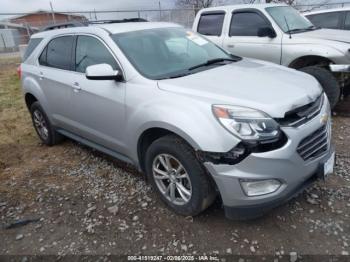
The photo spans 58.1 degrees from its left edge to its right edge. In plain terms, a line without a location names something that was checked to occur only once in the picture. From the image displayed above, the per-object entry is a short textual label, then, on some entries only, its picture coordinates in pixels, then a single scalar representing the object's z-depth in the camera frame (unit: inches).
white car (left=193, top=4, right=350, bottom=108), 195.8
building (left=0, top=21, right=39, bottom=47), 888.3
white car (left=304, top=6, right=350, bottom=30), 296.5
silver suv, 92.9
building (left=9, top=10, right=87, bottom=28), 769.6
